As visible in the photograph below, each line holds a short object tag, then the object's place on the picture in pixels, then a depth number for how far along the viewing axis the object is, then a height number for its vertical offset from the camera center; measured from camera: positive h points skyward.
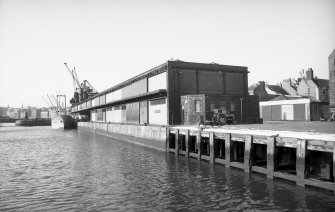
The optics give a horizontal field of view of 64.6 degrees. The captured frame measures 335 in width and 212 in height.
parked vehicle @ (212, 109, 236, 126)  32.82 -0.69
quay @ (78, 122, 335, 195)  13.78 -2.82
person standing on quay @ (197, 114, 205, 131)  23.98 -1.19
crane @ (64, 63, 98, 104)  119.70 +10.90
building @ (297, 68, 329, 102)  62.01 +5.72
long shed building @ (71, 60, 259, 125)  36.88 +3.66
